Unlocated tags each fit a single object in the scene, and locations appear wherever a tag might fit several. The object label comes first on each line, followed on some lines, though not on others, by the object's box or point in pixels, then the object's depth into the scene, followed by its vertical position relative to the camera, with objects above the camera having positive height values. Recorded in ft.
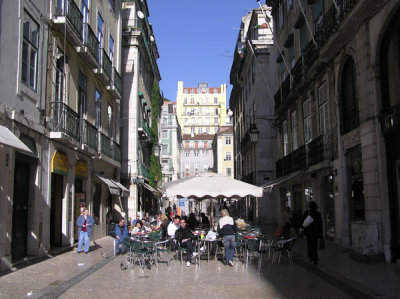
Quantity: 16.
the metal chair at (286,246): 39.73 -3.94
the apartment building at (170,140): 253.44 +37.18
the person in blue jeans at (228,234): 39.68 -2.83
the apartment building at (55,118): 37.91 +9.38
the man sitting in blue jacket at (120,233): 46.62 -2.99
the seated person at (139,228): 49.32 -2.76
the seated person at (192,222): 59.08 -2.49
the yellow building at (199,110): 358.84 +74.30
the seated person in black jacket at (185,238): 40.47 -3.17
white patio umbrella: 48.26 +1.57
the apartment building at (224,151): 275.80 +32.21
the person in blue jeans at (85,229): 48.65 -2.63
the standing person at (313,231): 39.47 -2.64
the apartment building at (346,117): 40.19 +9.80
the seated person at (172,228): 47.36 -2.59
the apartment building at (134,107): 93.76 +20.96
